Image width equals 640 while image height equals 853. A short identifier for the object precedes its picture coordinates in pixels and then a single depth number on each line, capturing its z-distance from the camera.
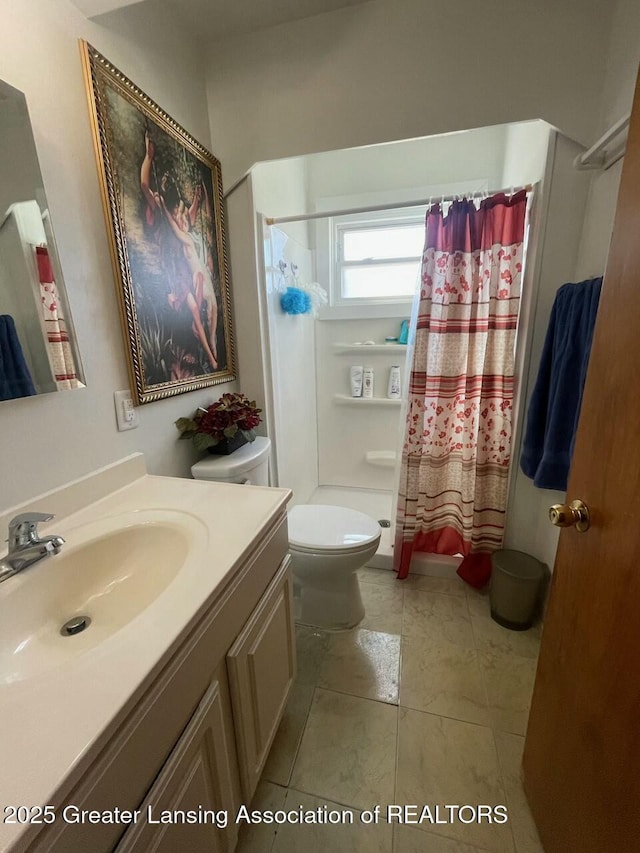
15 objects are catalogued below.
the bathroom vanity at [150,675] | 0.43
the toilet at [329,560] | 1.46
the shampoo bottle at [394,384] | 2.42
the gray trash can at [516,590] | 1.53
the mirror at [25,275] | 0.79
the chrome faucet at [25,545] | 0.73
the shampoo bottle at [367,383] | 2.47
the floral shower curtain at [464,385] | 1.55
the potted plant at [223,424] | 1.34
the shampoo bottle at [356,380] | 2.48
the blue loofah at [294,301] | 1.90
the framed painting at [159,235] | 1.03
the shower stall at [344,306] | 1.78
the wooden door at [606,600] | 0.61
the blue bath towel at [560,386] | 1.20
